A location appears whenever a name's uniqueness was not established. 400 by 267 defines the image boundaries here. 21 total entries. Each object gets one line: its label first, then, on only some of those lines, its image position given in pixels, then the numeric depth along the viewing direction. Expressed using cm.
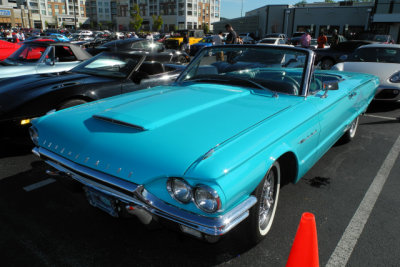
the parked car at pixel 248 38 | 3171
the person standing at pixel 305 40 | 1396
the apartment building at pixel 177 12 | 10231
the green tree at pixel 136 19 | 7648
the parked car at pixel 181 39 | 2164
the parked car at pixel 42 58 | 646
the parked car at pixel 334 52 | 1147
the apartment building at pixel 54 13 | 10606
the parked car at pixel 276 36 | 2833
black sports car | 405
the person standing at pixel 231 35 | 1018
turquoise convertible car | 184
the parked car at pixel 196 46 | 2071
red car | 1012
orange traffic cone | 172
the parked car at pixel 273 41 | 2056
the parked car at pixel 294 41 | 2485
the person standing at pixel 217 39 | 1274
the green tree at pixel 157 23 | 8788
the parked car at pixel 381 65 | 658
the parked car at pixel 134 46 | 1107
